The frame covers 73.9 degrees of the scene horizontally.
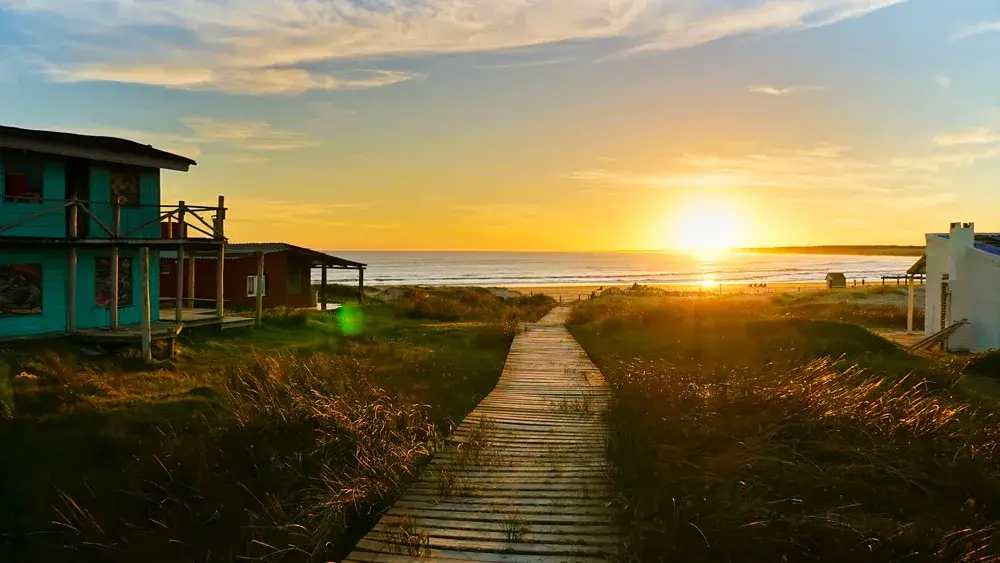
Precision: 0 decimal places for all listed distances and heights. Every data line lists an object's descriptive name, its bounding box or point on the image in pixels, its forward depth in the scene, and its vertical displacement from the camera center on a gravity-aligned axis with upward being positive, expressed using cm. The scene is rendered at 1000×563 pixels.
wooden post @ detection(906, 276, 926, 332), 2998 -138
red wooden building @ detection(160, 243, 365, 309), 3039 -75
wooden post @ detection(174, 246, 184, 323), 1856 -81
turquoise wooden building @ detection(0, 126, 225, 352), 1587 +68
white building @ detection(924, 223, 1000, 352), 2448 -51
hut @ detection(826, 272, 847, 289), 6322 -86
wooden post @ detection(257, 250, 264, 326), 2258 -65
